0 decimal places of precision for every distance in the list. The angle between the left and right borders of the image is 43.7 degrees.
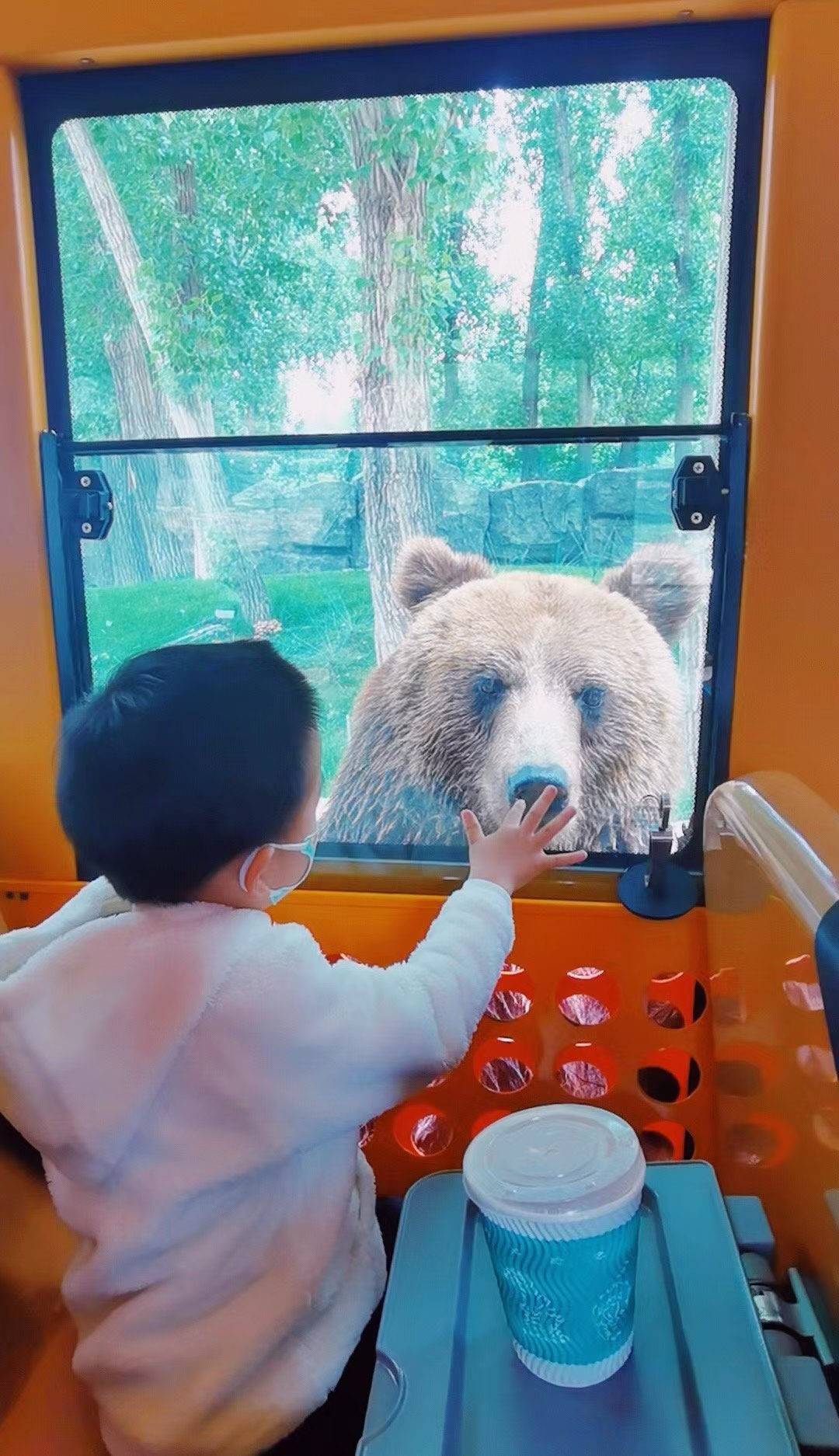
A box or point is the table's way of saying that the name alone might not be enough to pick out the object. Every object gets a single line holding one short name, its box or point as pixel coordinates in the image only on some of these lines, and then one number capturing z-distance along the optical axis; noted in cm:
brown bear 145
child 87
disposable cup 77
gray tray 77
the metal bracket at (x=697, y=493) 135
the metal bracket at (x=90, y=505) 151
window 134
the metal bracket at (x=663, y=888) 140
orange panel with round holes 143
